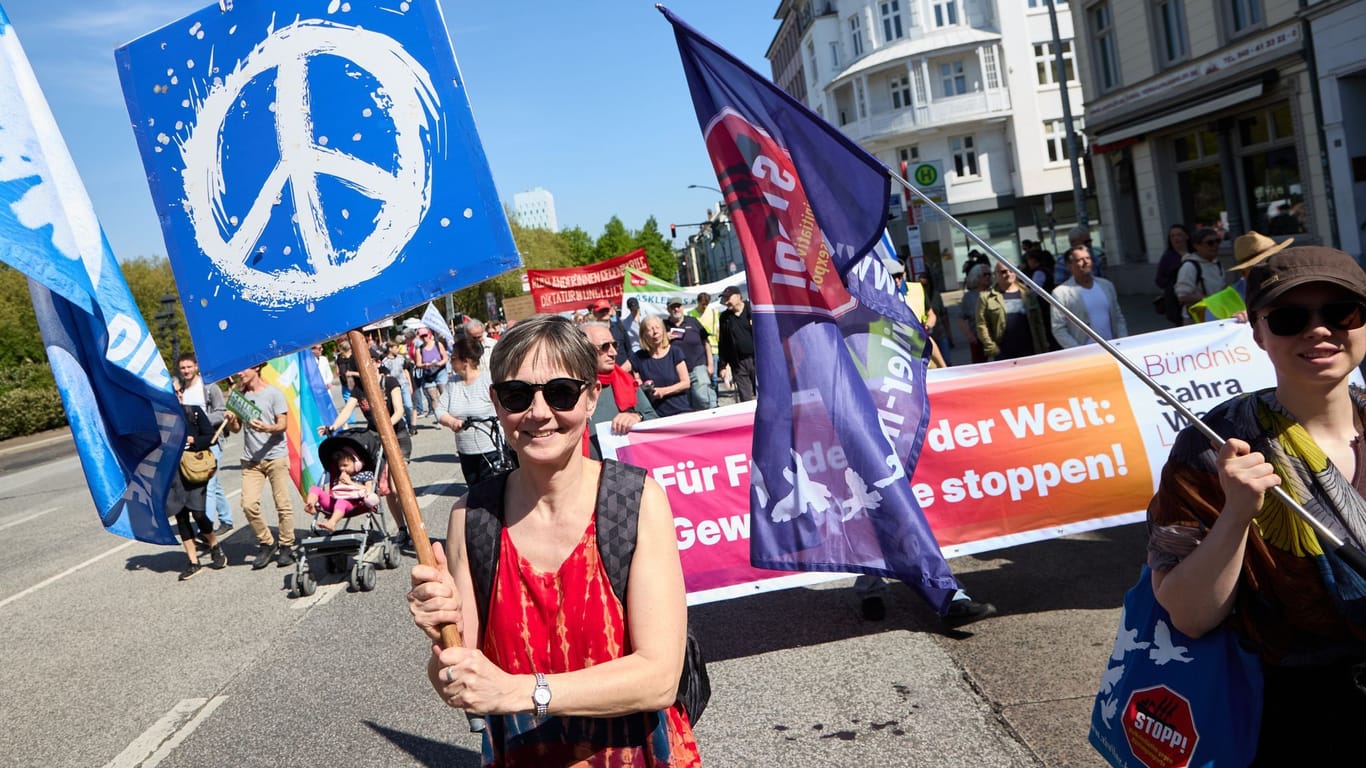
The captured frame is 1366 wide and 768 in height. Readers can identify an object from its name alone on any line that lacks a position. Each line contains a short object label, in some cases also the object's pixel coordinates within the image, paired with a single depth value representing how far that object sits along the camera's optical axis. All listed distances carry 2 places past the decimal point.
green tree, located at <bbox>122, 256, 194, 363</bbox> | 62.25
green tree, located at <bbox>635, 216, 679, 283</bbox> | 128.75
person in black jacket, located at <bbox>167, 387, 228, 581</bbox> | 9.88
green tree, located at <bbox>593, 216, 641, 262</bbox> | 129.62
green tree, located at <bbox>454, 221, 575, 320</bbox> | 76.37
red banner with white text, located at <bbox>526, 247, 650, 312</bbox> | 27.70
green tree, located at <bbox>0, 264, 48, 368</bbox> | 51.59
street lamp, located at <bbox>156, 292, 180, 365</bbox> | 31.01
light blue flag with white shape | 3.22
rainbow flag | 10.65
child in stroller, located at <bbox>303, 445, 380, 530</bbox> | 9.02
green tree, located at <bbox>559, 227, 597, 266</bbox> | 131.88
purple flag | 4.01
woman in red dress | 2.18
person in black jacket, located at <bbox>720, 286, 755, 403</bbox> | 11.99
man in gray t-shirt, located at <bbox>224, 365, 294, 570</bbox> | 10.05
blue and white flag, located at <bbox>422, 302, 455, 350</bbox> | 20.28
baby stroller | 8.64
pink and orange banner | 6.05
